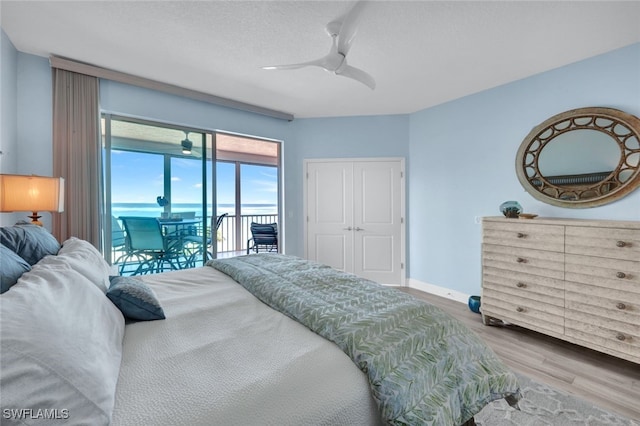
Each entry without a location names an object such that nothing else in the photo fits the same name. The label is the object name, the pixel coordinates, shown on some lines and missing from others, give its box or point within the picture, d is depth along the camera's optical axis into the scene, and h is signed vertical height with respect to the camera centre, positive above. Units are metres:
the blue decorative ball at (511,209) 2.82 +0.02
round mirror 2.39 +0.51
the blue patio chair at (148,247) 3.29 -0.44
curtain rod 2.66 +1.42
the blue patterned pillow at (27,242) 1.33 -0.16
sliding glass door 3.16 +0.28
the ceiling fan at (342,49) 1.71 +1.14
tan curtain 2.70 +0.59
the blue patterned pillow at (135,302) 1.29 -0.42
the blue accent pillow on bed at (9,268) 0.99 -0.22
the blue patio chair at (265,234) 5.52 -0.46
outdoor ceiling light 3.63 +0.87
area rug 1.63 -1.23
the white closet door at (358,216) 4.38 -0.08
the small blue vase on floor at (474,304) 3.20 -1.08
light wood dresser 2.06 -0.59
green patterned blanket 0.97 -0.55
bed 0.68 -0.52
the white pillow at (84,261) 1.28 -0.25
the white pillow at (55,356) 0.60 -0.36
